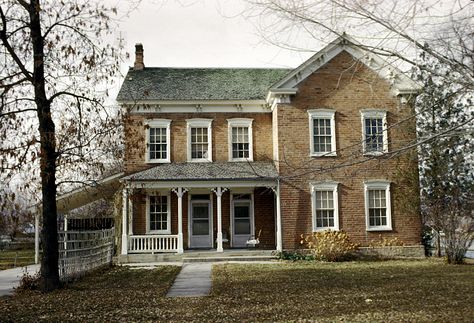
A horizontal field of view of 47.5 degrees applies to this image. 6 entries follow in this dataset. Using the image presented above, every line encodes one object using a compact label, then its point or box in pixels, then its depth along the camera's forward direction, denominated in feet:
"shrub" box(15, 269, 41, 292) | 45.91
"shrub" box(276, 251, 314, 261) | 71.20
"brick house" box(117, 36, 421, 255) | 73.92
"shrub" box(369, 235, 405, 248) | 74.79
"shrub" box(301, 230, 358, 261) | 69.97
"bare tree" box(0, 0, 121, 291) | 40.98
